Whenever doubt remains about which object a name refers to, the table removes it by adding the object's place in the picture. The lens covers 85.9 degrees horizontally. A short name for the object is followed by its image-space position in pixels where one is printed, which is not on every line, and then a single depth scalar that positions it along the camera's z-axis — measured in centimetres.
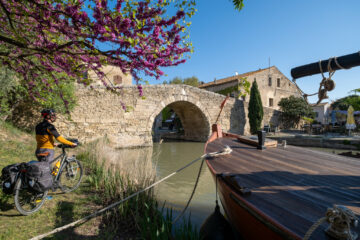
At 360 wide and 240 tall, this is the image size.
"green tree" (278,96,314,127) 1786
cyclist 287
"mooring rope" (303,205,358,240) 84
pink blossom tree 193
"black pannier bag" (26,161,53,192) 237
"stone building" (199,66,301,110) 1935
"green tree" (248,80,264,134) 1542
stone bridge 923
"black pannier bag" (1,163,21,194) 229
